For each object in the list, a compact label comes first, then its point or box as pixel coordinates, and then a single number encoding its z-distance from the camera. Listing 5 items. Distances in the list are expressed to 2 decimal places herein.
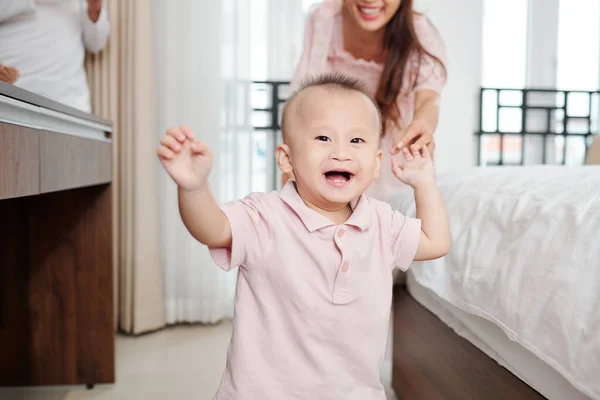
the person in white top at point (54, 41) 1.72
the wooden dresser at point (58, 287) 1.64
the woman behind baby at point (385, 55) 1.56
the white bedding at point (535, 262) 0.65
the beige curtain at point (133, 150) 2.21
